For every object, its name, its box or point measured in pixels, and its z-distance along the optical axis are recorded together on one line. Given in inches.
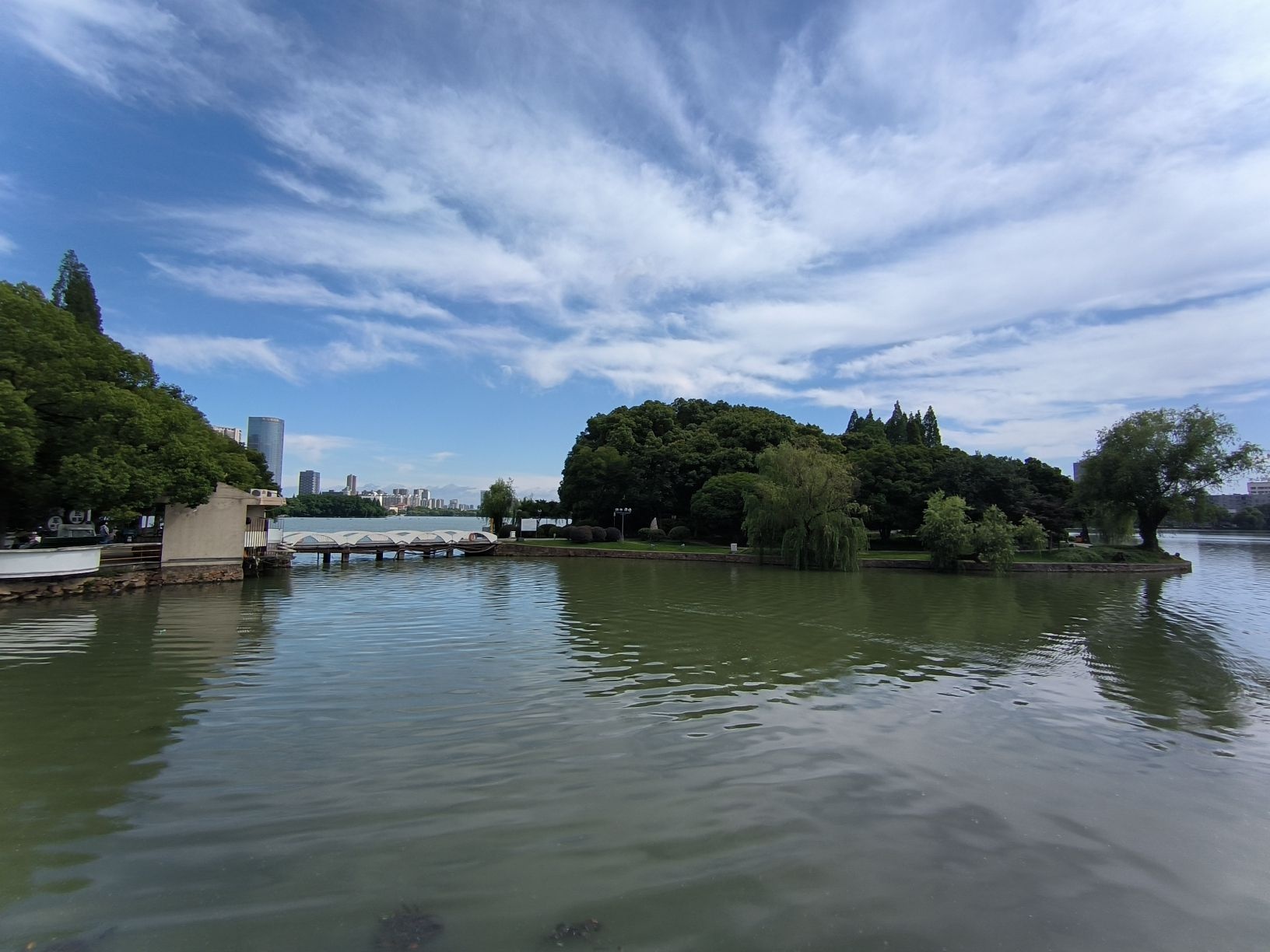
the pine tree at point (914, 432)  2773.1
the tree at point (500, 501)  2733.8
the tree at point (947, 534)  1376.7
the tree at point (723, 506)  1932.8
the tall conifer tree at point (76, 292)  1549.0
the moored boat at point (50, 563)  747.2
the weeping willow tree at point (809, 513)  1369.3
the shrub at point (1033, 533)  1512.1
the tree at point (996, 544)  1371.8
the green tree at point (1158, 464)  1577.3
